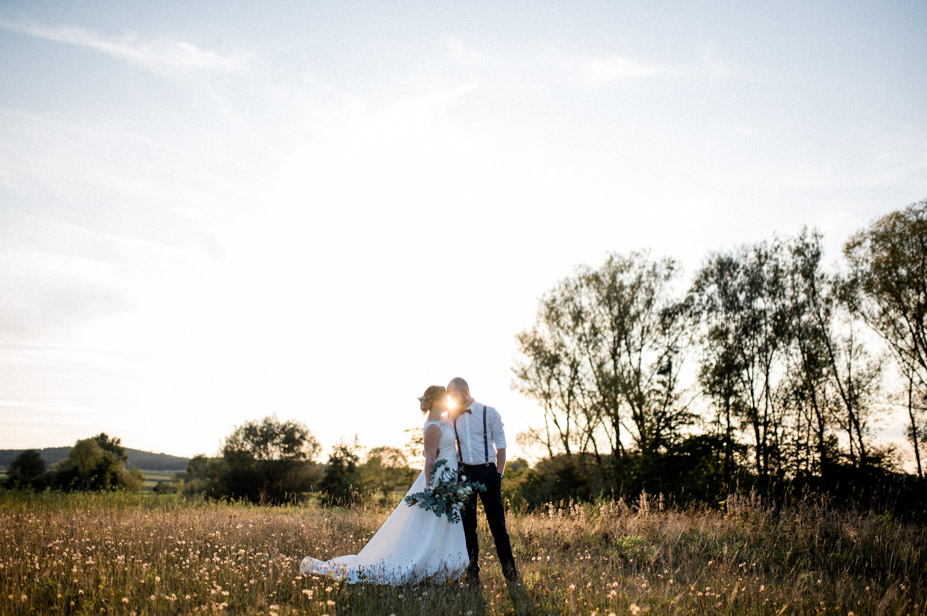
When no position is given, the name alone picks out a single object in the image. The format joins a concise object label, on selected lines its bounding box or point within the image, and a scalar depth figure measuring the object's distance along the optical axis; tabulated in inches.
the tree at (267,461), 1354.6
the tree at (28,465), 1625.7
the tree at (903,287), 950.4
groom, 287.0
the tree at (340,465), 1050.8
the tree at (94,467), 1656.0
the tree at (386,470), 1021.2
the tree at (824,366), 1043.3
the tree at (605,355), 1162.6
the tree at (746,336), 1145.4
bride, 277.6
